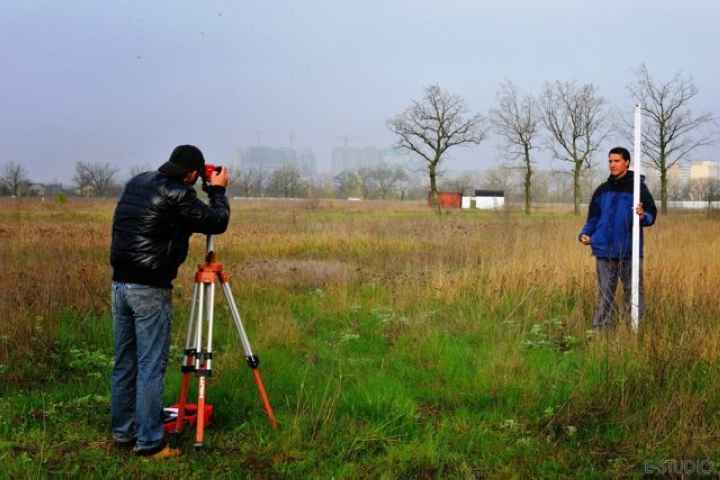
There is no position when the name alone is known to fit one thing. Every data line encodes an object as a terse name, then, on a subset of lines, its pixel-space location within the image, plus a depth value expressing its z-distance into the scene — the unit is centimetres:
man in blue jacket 623
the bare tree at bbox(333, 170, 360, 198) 11356
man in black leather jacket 383
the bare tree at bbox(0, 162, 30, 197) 6277
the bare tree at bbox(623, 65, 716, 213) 3450
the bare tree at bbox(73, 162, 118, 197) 8000
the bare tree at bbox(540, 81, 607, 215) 4344
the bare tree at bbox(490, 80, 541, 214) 4591
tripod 399
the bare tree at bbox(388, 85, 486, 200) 4709
